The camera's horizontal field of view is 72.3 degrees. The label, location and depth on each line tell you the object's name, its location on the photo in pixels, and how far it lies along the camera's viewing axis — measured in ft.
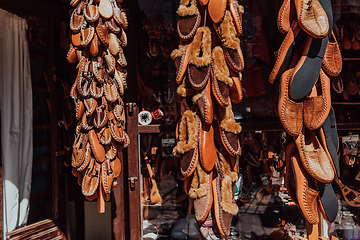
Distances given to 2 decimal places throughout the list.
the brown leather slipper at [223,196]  4.24
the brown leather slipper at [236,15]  4.24
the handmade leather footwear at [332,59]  4.04
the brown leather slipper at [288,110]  3.92
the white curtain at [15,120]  6.06
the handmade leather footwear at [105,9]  4.84
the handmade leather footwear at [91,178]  4.81
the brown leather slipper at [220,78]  4.21
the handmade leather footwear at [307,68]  3.83
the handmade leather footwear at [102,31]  4.80
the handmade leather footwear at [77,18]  4.82
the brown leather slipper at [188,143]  4.33
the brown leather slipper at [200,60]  4.25
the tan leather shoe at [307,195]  3.97
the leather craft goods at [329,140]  4.11
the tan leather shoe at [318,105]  3.94
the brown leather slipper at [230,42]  4.18
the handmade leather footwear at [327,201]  4.06
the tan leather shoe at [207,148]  4.27
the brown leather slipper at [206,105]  4.24
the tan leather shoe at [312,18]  3.60
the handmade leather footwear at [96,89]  4.77
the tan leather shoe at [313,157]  3.85
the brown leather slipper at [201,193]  4.27
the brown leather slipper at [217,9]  4.09
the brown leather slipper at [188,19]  4.37
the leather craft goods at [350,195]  6.40
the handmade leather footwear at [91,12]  4.73
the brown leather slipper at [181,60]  4.42
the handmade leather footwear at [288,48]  3.90
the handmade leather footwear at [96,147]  4.82
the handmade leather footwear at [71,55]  4.94
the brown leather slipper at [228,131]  4.34
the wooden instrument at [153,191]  6.68
